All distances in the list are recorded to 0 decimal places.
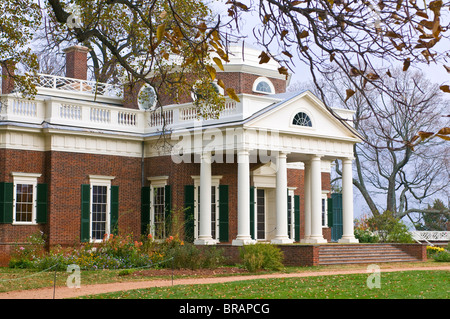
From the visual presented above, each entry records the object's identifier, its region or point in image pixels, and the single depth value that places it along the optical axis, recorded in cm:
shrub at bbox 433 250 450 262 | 2761
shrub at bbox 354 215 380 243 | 3177
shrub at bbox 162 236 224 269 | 2209
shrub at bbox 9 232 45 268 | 2333
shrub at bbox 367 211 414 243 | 2976
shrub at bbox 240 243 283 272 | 2169
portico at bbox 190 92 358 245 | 2530
